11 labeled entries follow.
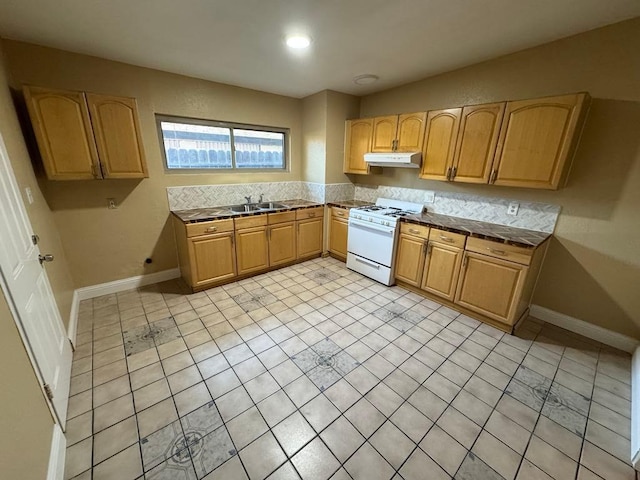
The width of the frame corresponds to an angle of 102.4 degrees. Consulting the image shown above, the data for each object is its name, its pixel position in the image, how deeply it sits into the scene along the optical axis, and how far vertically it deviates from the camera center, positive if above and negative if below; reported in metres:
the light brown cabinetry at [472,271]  2.30 -1.00
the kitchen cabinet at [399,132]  3.01 +0.40
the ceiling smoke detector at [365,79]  3.03 +1.00
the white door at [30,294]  1.27 -0.75
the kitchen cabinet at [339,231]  3.81 -0.99
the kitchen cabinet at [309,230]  3.79 -0.98
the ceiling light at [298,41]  2.11 +0.98
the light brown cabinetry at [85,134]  2.14 +0.20
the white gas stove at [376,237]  3.13 -0.89
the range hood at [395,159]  3.02 +0.08
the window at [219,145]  3.14 +0.21
